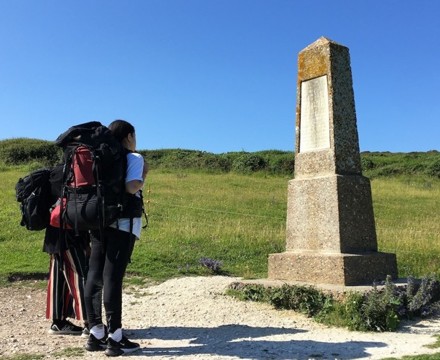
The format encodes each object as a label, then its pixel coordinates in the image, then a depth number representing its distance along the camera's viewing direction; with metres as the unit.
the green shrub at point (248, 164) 37.20
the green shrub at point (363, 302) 5.78
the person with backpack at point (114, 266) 4.73
